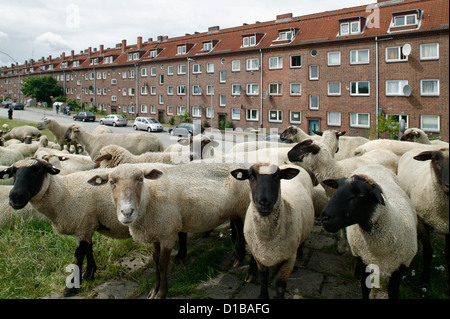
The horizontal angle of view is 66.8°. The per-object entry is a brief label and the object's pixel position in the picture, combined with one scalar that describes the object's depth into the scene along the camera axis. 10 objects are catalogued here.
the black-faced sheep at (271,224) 3.65
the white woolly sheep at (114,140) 11.08
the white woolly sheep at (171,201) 4.08
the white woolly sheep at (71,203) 4.72
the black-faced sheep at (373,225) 3.27
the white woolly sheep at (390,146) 7.54
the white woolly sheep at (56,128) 14.38
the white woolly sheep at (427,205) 4.21
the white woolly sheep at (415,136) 8.55
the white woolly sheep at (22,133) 17.20
